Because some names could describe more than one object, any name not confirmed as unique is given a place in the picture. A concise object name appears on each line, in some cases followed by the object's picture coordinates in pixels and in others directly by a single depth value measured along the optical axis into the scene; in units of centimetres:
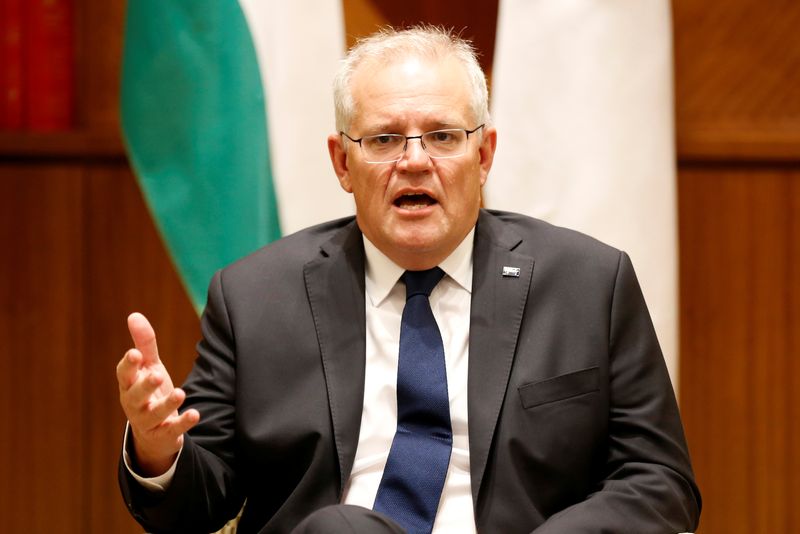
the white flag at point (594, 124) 574
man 547
